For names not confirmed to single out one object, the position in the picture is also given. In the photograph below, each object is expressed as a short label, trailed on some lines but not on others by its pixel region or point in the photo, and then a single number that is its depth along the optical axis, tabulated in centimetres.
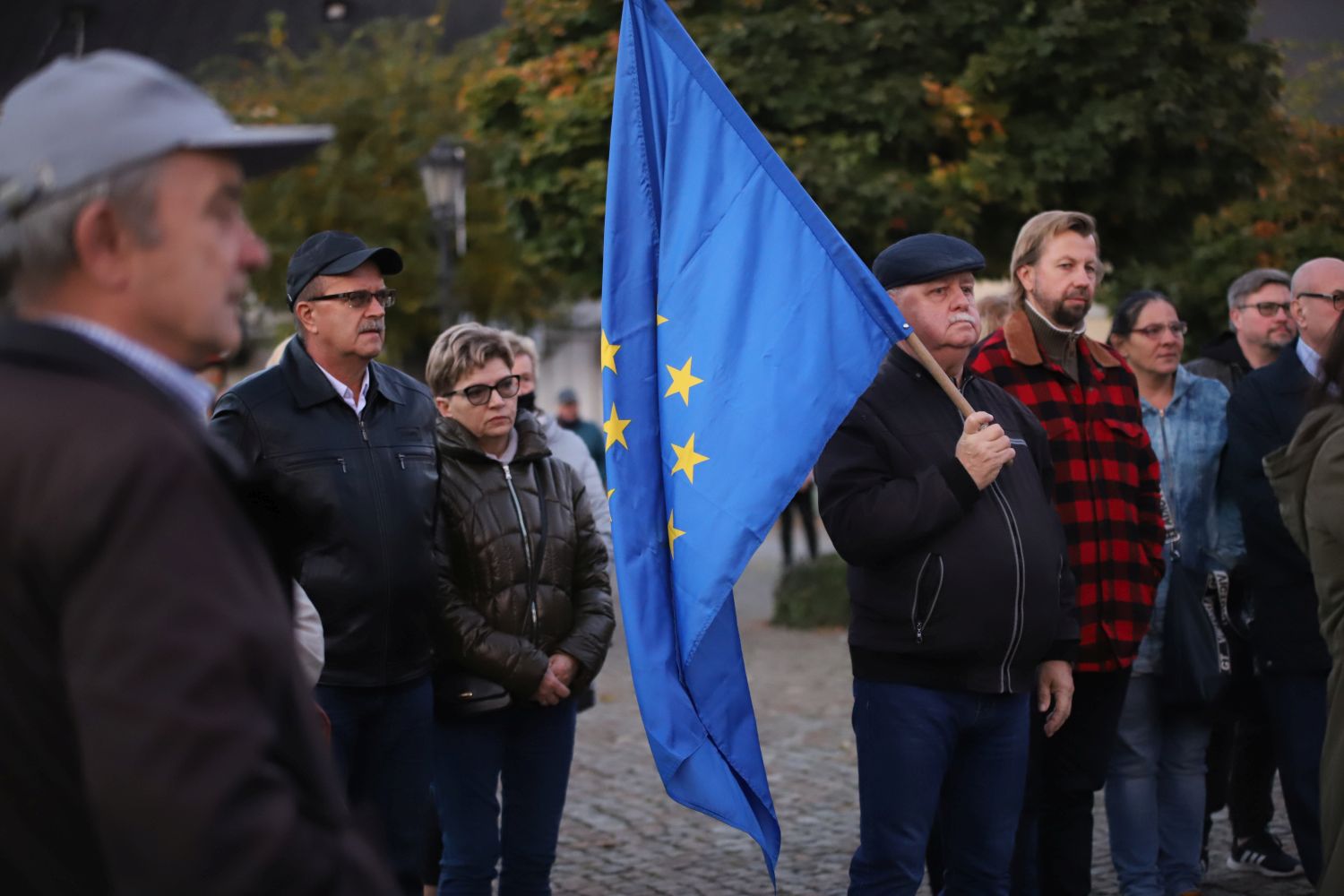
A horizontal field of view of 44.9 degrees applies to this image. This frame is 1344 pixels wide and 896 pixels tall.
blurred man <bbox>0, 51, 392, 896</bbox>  152
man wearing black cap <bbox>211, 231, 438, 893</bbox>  437
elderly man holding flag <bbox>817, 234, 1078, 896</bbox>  430
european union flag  427
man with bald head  547
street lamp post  1514
